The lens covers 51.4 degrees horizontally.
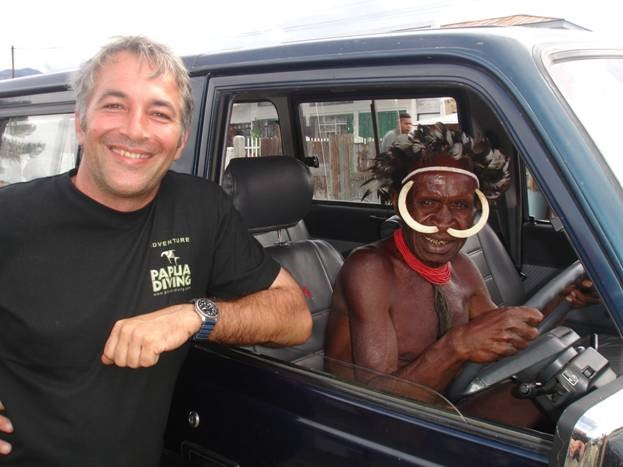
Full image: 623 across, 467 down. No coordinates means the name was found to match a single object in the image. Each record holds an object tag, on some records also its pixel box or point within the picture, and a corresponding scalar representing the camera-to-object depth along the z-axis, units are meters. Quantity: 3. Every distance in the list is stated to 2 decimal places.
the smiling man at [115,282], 1.60
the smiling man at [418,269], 2.01
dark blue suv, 1.21
